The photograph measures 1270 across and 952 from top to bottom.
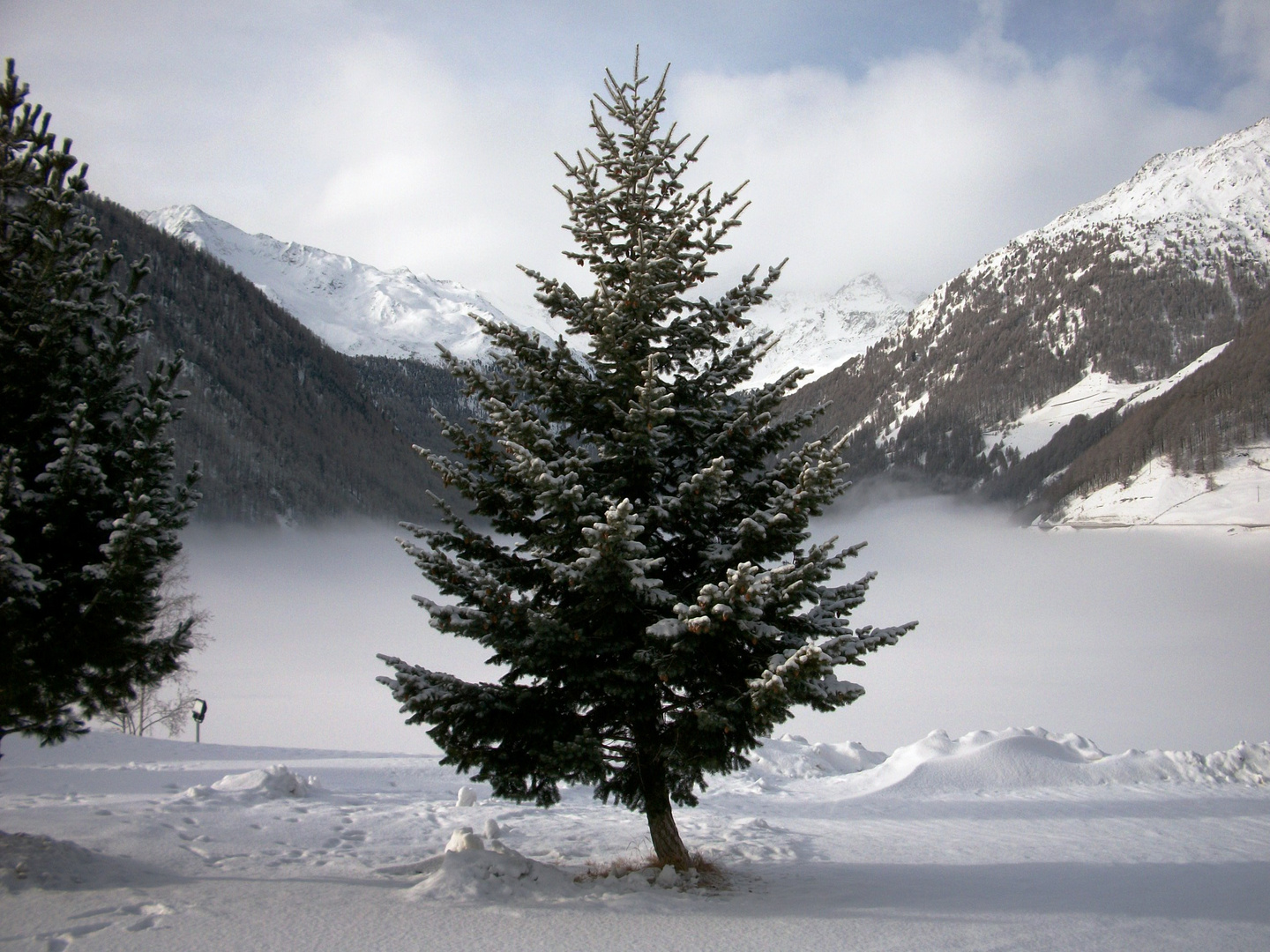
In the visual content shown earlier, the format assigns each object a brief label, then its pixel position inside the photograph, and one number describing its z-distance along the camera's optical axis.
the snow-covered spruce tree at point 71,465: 7.45
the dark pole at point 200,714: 25.31
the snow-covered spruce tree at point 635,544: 7.35
